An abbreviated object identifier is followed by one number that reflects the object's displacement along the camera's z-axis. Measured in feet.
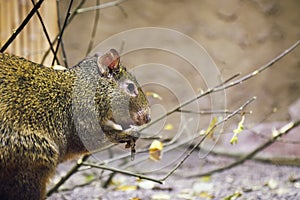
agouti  12.44
